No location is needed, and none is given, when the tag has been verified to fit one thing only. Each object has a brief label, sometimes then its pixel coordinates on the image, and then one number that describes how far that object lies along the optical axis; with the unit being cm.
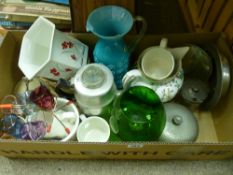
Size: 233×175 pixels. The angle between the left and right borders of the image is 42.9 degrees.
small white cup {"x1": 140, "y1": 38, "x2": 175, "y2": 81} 90
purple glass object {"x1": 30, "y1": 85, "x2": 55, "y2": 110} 93
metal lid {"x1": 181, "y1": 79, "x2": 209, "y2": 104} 95
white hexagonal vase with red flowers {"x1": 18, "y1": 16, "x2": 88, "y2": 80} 87
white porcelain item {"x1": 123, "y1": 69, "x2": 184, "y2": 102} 87
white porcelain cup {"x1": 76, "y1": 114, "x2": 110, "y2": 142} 90
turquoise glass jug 87
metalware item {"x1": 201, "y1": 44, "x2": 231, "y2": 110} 89
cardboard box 78
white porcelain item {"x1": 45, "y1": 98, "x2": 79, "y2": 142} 89
